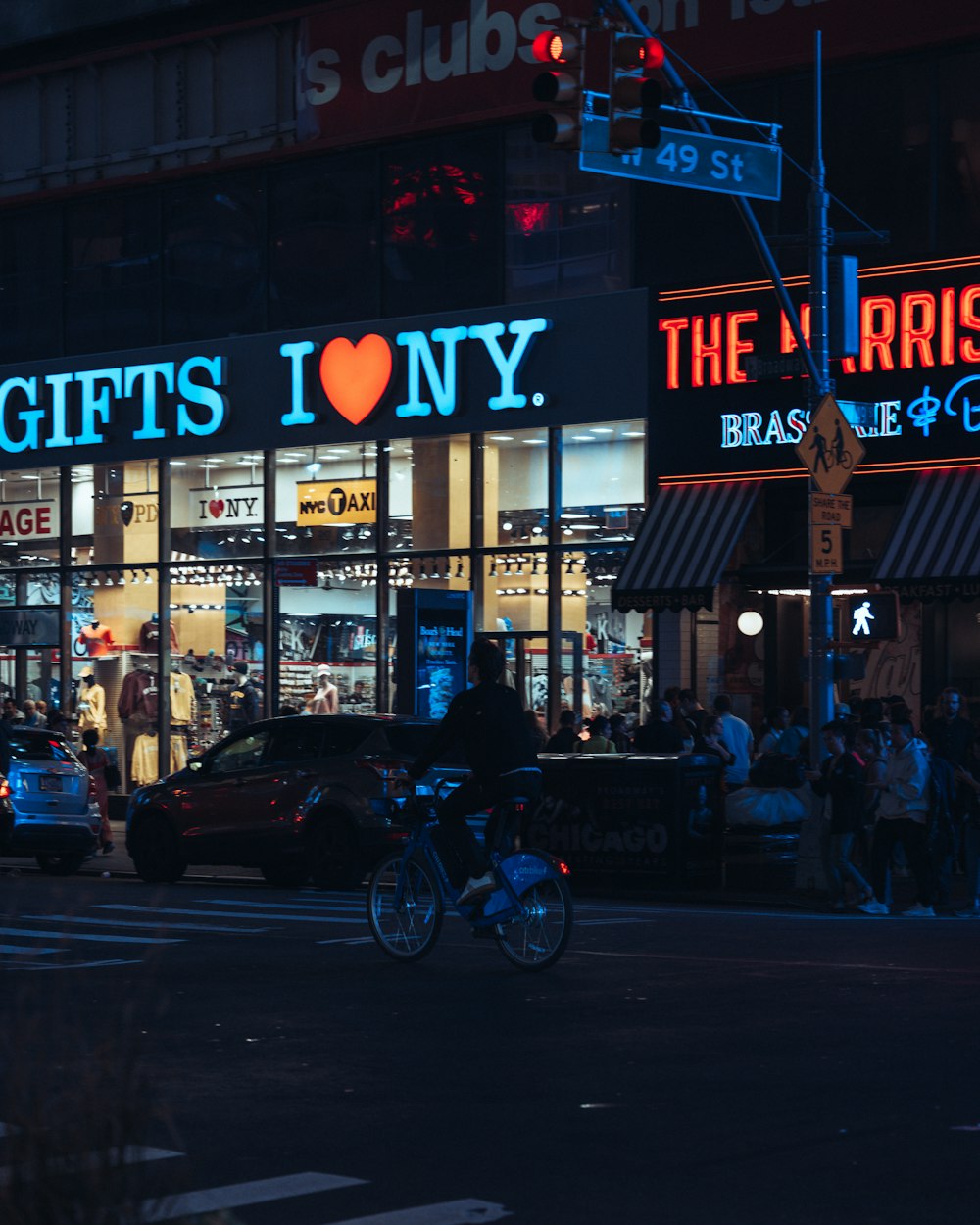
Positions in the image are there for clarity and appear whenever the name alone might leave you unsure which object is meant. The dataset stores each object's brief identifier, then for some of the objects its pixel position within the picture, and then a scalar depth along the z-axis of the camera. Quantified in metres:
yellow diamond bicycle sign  19.22
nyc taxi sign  29.73
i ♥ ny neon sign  28.28
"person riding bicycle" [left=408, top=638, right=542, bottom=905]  12.52
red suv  19.66
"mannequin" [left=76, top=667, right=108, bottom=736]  32.28
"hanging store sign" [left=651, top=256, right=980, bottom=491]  24.81
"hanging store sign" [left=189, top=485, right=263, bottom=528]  30.98
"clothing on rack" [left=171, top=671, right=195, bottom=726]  31.73
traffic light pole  19.30
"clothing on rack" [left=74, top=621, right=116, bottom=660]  32.69
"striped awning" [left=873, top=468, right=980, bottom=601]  23.78
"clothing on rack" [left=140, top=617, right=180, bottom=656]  31.97
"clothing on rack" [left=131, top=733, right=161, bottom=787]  31.95
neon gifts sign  31.42
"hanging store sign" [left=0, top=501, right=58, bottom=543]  33.38
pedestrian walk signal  18.78
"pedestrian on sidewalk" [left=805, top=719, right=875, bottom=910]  17.97
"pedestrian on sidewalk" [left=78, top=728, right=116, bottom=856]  24.92
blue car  22.09
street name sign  16.80
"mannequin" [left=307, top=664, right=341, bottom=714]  29.52
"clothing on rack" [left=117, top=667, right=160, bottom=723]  31.91
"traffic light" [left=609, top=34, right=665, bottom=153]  14.41
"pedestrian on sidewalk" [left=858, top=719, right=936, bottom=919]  17.39
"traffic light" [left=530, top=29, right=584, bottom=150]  14.17
